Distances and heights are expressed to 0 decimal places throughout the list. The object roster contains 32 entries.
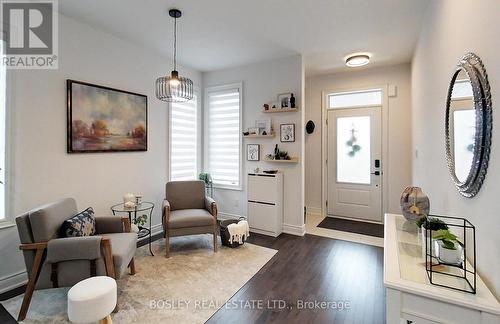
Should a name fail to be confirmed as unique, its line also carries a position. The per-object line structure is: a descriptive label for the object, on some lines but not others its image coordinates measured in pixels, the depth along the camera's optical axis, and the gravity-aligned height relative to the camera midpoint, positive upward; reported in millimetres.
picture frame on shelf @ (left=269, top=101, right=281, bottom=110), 4109 +902
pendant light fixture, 2762 +835
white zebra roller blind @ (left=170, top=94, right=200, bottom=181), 4281 +354
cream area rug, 2033 -1225
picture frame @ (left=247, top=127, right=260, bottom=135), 4322 +514
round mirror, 1205 +194
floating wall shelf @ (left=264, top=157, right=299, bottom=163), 3970 -1
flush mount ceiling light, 3969 +1612
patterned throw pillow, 2202 -594
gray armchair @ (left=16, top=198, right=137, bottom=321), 1994 -766
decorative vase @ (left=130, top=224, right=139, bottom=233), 2908 -807
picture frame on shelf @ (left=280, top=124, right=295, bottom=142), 4023 +444
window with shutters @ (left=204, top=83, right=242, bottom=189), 4570 +471
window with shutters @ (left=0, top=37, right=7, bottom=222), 2410 +336
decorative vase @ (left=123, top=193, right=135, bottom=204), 3104 -471
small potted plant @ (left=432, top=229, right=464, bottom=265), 1252 -447
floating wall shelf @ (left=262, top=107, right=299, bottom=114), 3914 +800
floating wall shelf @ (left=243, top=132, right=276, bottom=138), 4155 +409
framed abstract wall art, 2914 +527
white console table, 1024 -599
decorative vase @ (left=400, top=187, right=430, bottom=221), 1836 -324
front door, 4629 -59
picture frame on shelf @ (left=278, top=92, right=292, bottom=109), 4000 +973
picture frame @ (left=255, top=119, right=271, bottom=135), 4210 +587
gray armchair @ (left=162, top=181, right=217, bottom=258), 3111 -705
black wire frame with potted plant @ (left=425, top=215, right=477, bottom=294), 1172 -519
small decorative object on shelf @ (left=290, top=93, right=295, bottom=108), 3900 +900
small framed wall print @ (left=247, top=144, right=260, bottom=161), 4359 +139
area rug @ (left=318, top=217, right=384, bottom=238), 4103 -1163
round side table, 2977 -609
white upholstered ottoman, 1564 -899
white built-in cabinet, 3936 -688
